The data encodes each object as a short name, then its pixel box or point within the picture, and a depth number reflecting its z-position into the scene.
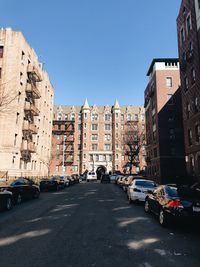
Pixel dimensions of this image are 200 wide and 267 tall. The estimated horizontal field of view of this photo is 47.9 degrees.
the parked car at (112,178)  46.75
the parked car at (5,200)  11.59
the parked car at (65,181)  31.25
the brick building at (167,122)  41.06
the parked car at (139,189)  13.75
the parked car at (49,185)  25.09
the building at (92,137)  73.62
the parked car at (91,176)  54.25
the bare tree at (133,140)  60.09
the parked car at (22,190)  14.35
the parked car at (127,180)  22.34
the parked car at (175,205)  7.55
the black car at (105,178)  45.91
